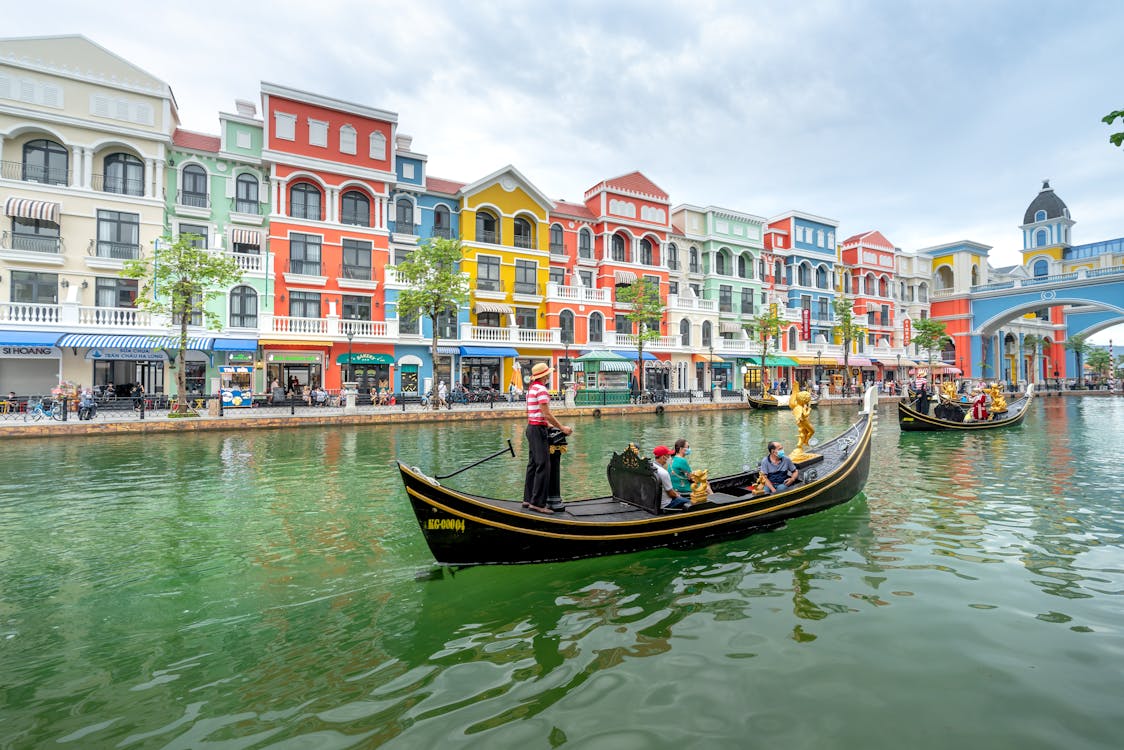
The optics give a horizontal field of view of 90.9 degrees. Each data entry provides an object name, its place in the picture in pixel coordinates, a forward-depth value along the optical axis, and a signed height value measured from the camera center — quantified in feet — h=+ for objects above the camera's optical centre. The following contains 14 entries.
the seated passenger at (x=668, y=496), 23.43 -4.64
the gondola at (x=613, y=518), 19.20 -5.24
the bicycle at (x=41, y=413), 62.75 -2.44
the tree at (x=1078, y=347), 193.82 +13.63
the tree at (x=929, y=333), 157.79 +15.32
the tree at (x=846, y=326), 138.82 +15.71
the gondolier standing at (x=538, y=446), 21.80 -2.30
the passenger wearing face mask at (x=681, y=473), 24.94 -3.89
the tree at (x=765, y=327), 129.18 +14.57
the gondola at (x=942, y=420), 67.62 -4.27
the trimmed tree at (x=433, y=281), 83.71 +16.44
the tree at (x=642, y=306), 109.29 +16.19
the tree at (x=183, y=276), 68.85 +14.70
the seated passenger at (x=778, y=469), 28.07 -4.23
